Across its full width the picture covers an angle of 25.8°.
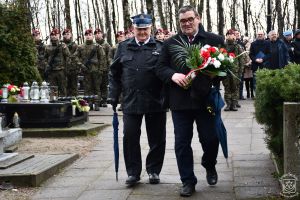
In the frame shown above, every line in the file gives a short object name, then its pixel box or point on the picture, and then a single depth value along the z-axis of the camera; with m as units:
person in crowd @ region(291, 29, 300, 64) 17.89
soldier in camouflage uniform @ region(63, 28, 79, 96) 17.55
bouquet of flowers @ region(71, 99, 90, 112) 13.17
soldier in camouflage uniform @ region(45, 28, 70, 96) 16.86
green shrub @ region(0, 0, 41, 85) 13.73
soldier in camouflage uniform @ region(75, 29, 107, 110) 17.61
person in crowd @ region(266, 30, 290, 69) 17.09
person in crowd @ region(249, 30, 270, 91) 18.27
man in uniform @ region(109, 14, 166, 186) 7.47
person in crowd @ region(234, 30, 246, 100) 20.47
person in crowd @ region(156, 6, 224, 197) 6.89
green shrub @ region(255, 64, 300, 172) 6.51
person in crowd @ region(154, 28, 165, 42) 17.48
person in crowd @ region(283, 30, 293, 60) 18.33
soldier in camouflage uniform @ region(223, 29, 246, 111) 16.23
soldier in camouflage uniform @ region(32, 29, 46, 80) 17.08
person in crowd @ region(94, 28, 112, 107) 18.12
